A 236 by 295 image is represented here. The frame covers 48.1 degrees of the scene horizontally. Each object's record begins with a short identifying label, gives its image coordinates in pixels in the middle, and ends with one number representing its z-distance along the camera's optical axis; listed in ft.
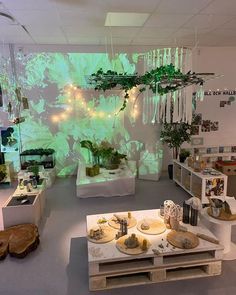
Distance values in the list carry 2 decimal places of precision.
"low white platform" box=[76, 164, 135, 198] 17.02
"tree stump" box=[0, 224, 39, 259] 10.85
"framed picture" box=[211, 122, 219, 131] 22.17
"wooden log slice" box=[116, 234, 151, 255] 9.18
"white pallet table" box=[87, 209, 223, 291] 9.04
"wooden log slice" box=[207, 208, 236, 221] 10.58
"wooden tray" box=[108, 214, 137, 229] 11.01
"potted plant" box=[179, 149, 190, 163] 18.86
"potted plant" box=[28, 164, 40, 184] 16.13
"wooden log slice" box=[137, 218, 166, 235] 10.44
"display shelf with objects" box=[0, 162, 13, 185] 19.32
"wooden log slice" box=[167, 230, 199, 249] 9.48
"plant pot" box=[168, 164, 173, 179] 20.89
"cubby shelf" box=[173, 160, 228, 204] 15.21
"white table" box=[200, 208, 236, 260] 10.77
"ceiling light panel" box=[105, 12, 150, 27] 13.01
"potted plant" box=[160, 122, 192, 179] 19.72
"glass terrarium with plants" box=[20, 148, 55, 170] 20.13
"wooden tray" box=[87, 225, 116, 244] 9.90
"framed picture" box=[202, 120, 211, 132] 22.04
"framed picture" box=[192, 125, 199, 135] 21.69
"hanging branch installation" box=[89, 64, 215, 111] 10.78
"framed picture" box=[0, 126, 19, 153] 20.68
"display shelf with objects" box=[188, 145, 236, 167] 22.06
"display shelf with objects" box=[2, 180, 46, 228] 12.65
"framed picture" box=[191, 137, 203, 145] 22.07
